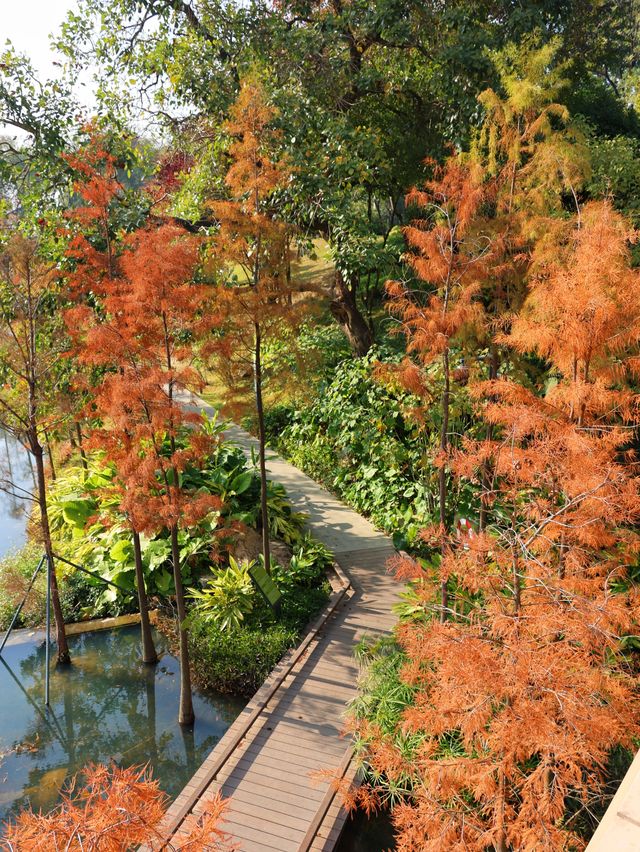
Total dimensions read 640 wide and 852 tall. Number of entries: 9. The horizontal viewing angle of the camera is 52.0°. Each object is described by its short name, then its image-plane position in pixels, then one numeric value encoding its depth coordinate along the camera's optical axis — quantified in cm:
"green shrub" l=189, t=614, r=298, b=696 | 690
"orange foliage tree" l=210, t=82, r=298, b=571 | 679
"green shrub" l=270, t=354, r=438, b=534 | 948
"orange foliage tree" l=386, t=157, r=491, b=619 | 571
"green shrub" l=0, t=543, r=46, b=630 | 756
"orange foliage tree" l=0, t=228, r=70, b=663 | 678
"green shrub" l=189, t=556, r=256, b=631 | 747
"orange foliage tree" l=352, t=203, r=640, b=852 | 340
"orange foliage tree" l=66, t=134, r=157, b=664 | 607
